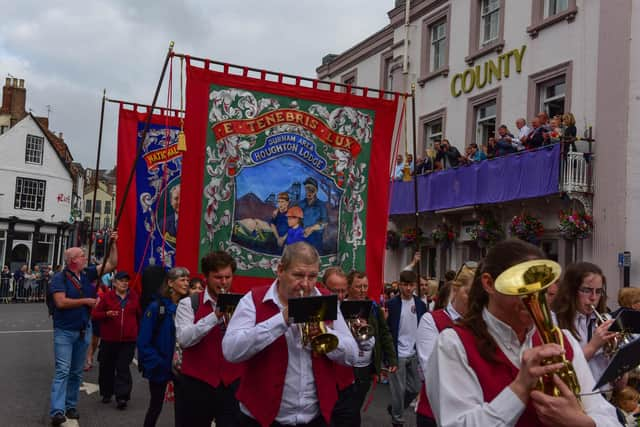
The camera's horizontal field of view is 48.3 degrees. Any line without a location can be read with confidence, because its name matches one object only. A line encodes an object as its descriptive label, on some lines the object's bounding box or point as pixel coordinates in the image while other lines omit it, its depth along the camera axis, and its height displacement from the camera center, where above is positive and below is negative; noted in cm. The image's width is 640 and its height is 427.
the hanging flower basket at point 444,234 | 1914 +48
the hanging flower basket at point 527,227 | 1563 +65
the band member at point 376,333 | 719 -87
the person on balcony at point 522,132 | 1572 +279
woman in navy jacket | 633 -96
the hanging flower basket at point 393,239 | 2205 +30
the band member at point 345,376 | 410 -97
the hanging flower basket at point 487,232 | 1714 +55
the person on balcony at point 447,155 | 1850 +254
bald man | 766 -107
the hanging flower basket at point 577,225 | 1440 +69
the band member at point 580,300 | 458 -26
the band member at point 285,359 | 374 -62
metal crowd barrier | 3306 -296
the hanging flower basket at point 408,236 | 2073 +40
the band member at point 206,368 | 530 -97
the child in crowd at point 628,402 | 447 -87
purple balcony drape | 1487 +169
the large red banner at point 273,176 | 761 +73
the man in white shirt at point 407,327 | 855 -94
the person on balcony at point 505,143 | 1608 +254
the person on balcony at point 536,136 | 1516 +258
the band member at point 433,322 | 429 -49
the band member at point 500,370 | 216 -38
